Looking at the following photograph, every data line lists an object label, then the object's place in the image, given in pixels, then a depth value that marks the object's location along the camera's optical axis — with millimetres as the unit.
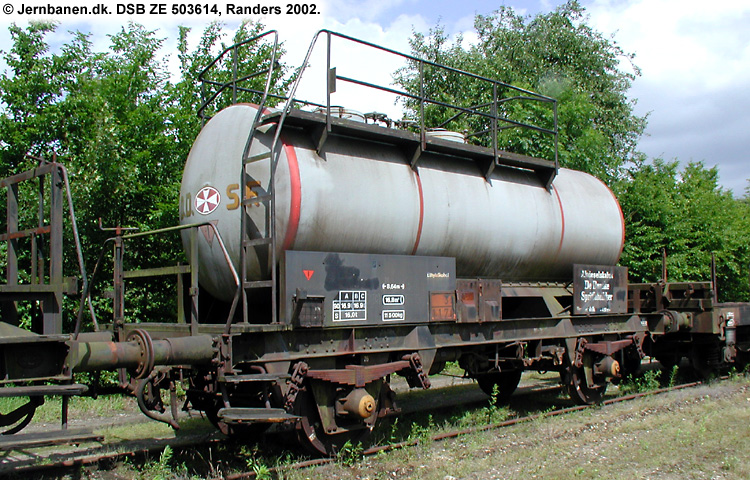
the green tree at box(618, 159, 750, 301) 18344
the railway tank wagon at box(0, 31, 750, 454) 6293
